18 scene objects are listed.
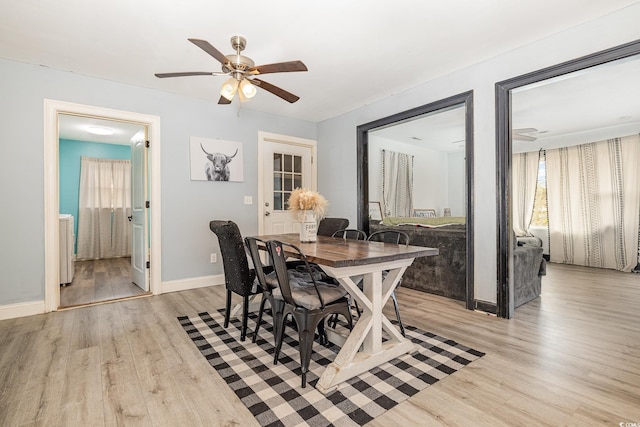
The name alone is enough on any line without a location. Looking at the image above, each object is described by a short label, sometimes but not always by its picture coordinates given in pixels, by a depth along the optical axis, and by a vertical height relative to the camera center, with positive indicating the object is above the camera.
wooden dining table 1.72 -0.51
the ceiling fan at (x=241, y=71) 2.18 +1.09
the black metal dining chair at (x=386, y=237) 2.73 -0.20
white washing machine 3.92 -0.38
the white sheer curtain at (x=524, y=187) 6.31 +0.59
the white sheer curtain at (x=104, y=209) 6.02 +0.19
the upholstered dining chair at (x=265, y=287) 2.05 -0.51
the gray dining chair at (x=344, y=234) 2.97 -0.19
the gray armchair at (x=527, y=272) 3.10 -0.62
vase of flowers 2.47 +0.06
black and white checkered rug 1.51 -0.96
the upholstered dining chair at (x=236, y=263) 2.27 -0.35
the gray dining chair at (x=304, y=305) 1.76 -0.54
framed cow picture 3.91 +0.77
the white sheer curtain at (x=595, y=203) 5.00 +0.20
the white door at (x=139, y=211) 3.69 +0.08
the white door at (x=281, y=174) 4.52 +0.67
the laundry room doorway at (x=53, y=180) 3.03 +0.39
